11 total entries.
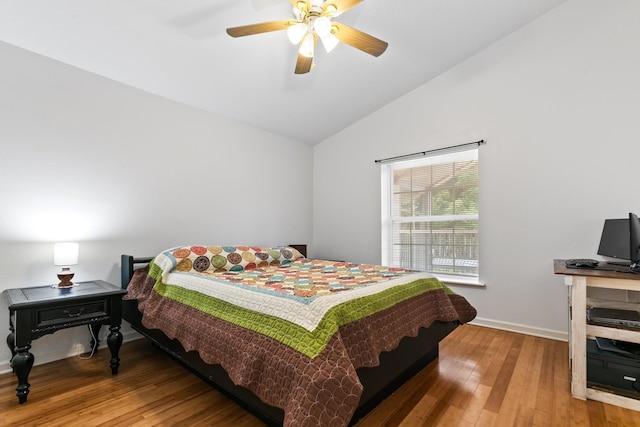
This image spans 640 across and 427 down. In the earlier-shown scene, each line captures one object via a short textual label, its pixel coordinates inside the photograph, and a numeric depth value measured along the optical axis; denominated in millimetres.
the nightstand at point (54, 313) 1871
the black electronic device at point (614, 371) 1818
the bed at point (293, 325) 1313
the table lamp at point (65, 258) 2279
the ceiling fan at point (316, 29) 1885
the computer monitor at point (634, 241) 1941
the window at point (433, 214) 3434
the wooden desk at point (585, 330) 1808
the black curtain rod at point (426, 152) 3271
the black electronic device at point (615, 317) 1824
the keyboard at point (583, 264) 2101
